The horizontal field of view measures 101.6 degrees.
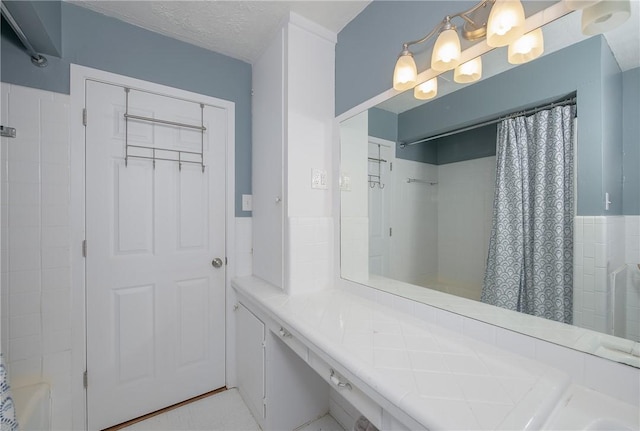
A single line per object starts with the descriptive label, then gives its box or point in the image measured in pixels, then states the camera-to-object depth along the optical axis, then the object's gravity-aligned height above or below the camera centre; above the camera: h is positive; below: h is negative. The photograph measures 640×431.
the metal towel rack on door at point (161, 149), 1.61 +0.43
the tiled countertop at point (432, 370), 0.64 -0.49
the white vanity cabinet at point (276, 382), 1.45 -1.00
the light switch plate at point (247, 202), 2.01 +0.09
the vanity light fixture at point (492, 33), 0.77 +0.63
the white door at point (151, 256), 1.54 -0.28
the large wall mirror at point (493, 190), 0.76 +0.10
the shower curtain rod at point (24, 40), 1.08 +0.83
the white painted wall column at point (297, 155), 1.59 +0.38
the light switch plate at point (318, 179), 1.68 +0.23
